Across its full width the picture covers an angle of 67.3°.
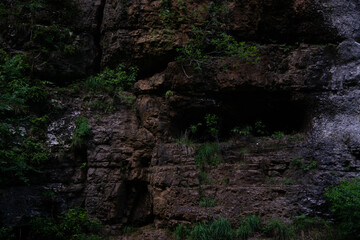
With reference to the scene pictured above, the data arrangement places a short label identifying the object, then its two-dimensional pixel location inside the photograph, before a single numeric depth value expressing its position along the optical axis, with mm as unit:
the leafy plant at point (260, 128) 7626
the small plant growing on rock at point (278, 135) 7376
